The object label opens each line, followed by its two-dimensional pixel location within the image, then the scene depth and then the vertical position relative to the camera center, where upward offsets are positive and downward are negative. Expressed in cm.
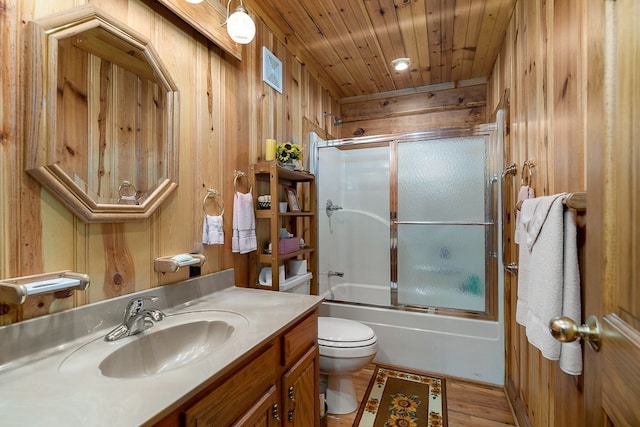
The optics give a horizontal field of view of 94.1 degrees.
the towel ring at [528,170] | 139 +20
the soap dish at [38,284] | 73 -18
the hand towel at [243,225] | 156 -7
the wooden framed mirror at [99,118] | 85 +33
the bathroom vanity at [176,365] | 60 -39
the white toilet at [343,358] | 168 -83
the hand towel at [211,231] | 139 -8
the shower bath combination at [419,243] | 217 -27
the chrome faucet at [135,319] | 94 -35
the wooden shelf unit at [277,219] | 169 -4
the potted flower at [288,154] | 185 +37
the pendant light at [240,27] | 134 +85
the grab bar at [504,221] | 173 -7
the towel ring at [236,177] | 164 +20
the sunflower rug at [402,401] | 167 -117
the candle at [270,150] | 181 +38
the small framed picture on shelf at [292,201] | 204 +8
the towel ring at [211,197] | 144 +8
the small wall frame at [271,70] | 192 +96
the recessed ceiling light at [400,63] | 250 +128
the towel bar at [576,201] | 78 +3
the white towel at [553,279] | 84 -20
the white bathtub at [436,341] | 207 -95
